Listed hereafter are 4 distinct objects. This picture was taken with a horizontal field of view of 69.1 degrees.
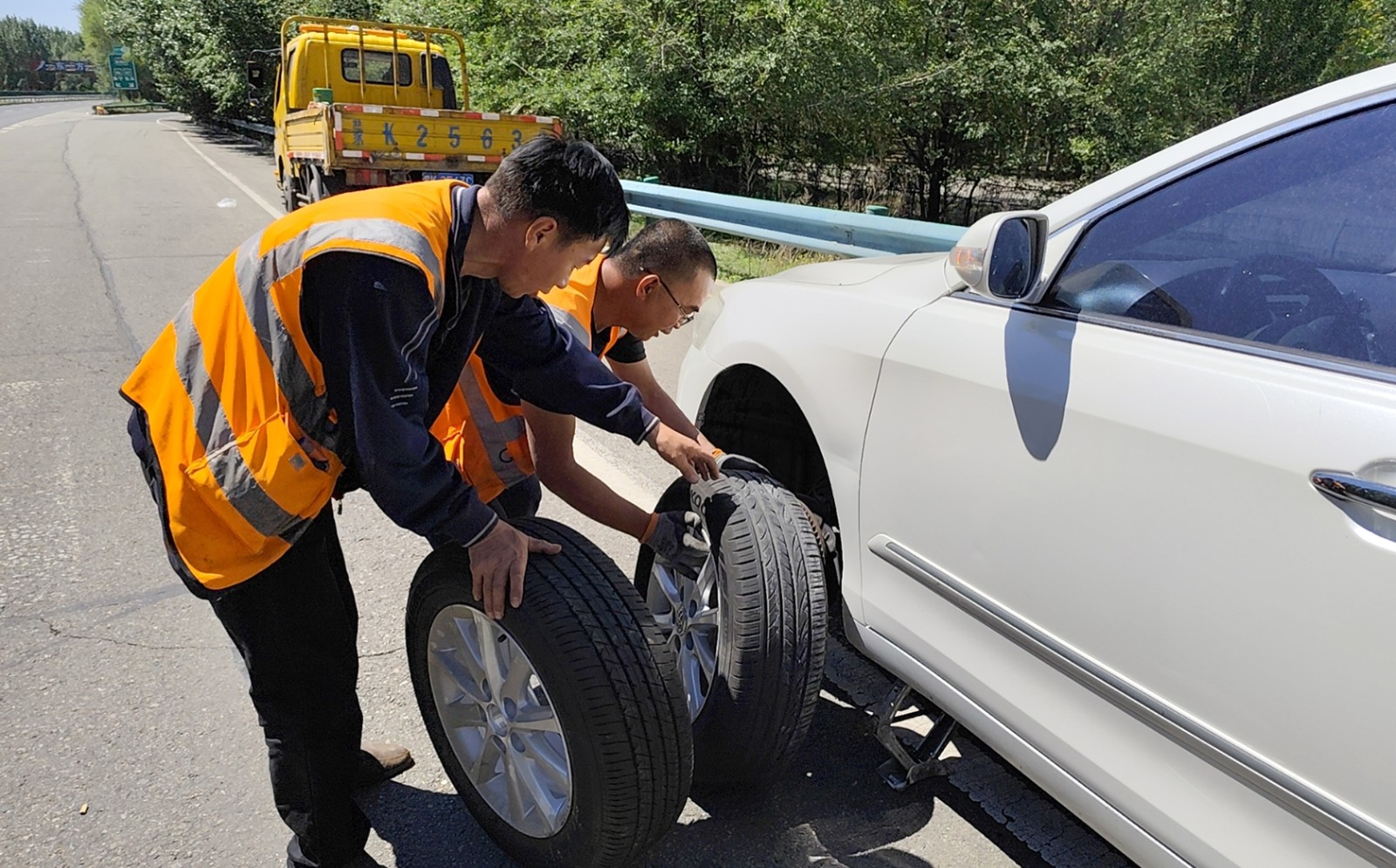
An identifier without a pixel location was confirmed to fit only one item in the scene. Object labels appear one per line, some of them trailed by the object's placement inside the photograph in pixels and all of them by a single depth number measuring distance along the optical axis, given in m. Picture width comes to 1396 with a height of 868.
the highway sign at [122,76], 69.06
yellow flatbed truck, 11.55
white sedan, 1.49
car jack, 2.49
